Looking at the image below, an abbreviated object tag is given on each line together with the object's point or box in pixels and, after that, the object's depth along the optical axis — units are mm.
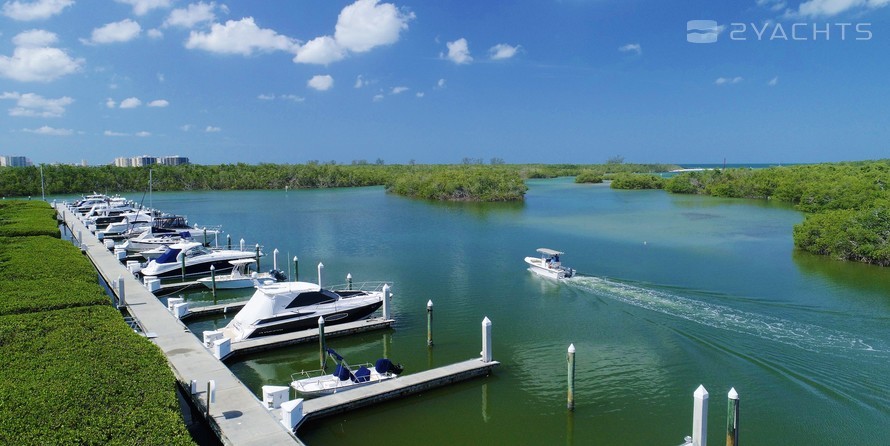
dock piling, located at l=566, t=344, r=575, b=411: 15211
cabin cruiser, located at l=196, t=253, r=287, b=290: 28984
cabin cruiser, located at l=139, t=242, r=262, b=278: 30812
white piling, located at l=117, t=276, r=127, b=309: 23570
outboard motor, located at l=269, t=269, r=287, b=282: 28859
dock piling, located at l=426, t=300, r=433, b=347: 20578
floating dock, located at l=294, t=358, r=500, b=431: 15227
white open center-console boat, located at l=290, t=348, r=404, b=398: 16453
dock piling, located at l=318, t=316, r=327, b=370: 18766
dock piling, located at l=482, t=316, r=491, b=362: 18156
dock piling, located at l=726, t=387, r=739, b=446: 12531
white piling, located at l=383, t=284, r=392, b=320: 22828
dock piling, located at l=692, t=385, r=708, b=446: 12508
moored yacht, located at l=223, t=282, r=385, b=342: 20766
